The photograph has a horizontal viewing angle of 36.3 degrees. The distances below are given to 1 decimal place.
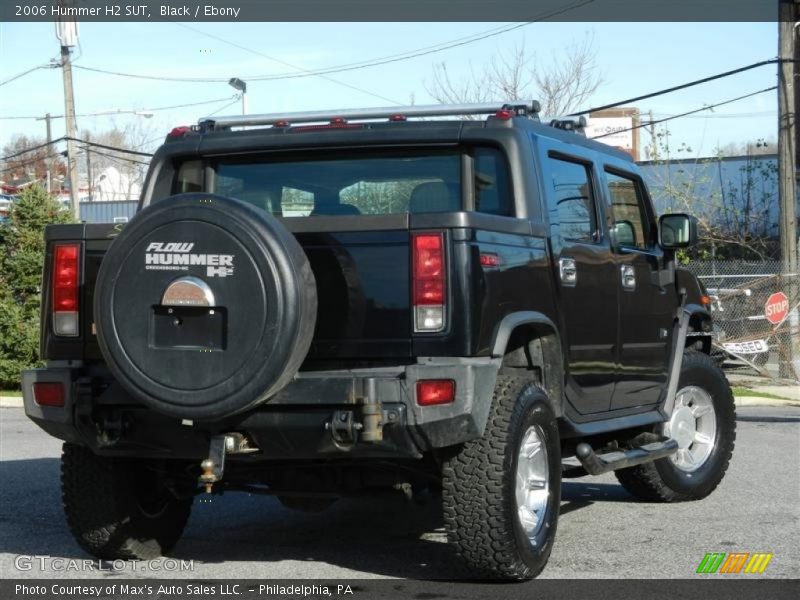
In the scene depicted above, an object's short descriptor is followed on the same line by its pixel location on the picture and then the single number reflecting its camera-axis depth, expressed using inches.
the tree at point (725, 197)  1074.7
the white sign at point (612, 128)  1387.9
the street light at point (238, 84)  1143.5
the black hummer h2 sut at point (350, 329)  203.3
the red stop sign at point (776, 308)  751.1
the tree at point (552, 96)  1348.4
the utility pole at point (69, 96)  1132.5
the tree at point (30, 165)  2864.7
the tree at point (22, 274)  749.9
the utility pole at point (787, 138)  764.0
